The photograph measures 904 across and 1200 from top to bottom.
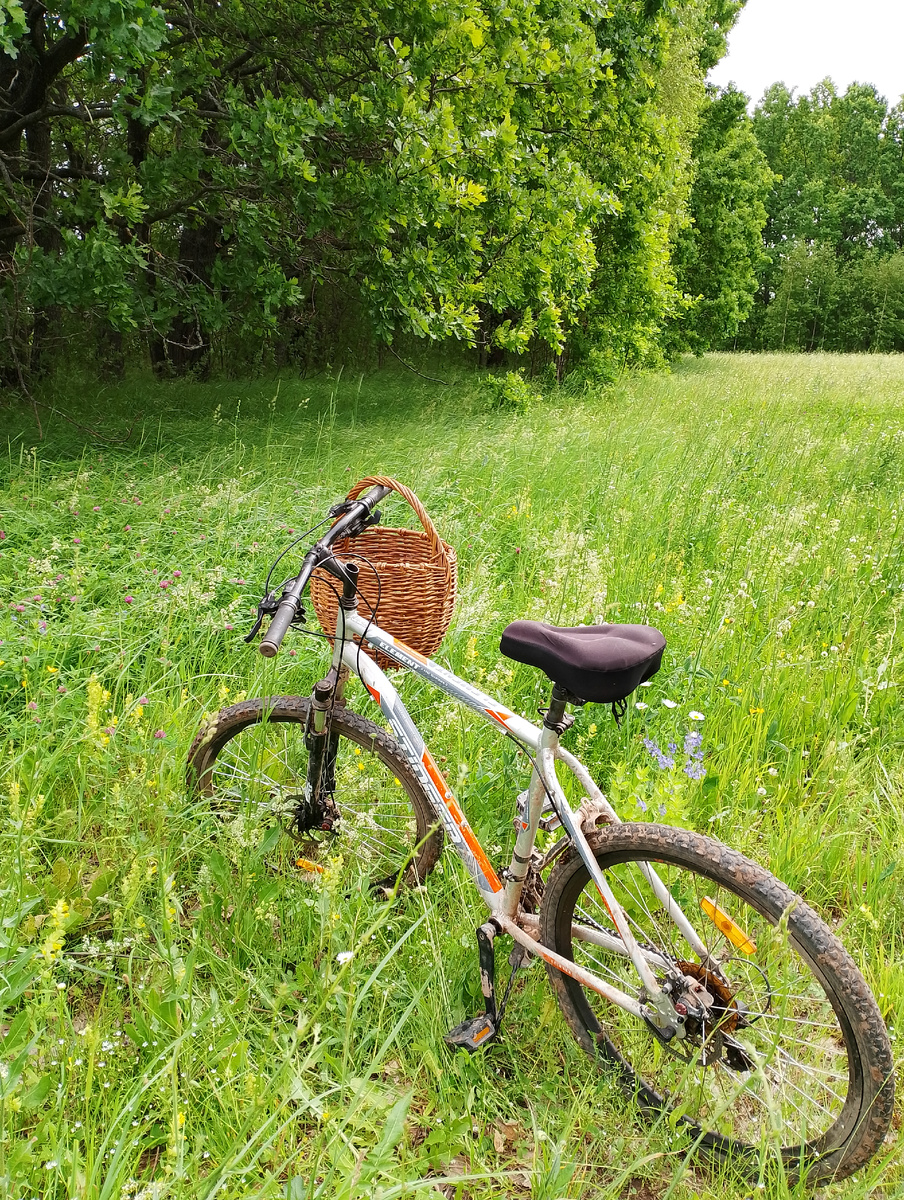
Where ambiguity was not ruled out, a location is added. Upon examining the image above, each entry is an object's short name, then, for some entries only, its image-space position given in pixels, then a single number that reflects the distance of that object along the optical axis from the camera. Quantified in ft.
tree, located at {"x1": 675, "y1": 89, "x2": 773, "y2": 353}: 78.79
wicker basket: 7.13
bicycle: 4.99
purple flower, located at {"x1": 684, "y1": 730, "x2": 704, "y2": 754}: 6.80
